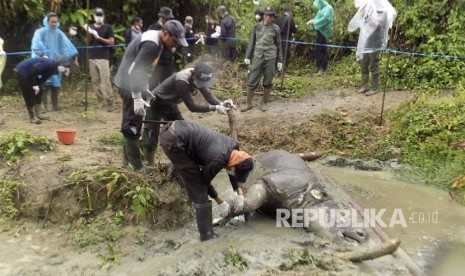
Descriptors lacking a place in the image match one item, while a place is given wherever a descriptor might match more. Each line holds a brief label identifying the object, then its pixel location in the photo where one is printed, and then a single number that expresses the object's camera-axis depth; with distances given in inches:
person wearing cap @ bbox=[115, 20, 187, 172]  213.0
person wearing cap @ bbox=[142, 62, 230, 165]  217.8
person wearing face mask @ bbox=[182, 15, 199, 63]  457.4
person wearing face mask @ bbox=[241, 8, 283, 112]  372.2
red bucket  272.7
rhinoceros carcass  216.1
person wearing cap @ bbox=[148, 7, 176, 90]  274.1
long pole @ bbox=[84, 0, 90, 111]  361.4
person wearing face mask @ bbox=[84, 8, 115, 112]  369.4
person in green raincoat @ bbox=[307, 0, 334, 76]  453.7
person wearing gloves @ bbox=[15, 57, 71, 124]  319.0
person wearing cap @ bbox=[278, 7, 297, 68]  449.3
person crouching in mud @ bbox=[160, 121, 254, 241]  190.5
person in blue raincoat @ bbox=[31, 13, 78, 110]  342.0
